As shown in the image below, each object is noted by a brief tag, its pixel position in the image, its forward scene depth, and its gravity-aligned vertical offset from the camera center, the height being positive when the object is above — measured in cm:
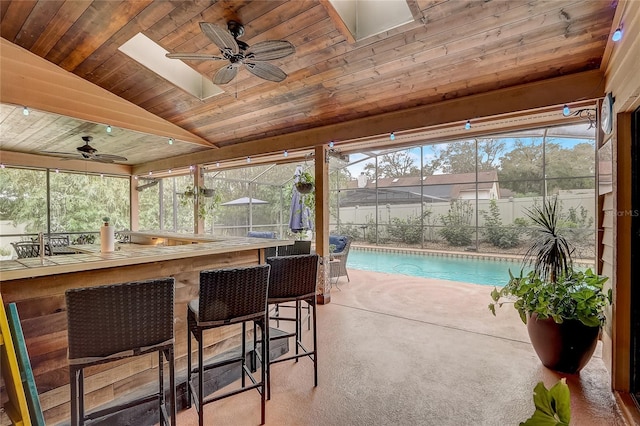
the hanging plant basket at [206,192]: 607 +40
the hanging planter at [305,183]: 451 +42
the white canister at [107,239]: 223 -20
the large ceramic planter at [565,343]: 239 -110
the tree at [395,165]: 977 +150
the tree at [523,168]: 763 +112
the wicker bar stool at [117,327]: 144 -59
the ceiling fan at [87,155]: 473 +93
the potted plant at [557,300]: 239 -76
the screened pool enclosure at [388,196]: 650 +40
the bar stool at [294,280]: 233 -55
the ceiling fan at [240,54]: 221 +128
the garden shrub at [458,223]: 877 -40
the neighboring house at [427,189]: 839 +64
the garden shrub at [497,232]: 829 -62
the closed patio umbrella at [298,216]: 558 -10
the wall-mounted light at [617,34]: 203 +119
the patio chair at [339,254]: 531 -79
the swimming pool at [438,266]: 694 -151
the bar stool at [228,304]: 181 -59
